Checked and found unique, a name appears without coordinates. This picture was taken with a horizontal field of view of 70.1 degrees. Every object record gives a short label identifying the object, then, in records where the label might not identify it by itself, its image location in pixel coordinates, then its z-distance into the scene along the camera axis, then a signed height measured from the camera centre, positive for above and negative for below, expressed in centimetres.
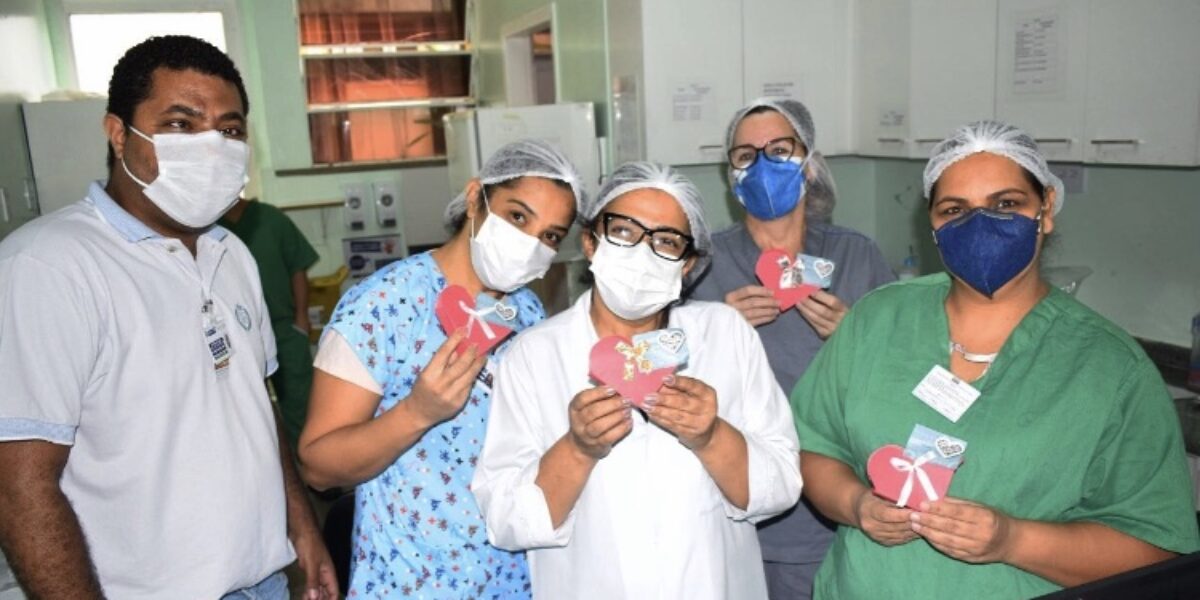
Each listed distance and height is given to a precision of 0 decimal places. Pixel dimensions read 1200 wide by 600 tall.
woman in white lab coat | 145 -53
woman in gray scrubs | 202 -32
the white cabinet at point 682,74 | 360 +25
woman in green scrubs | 135 -49
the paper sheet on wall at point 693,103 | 365 +13
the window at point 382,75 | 639 +56
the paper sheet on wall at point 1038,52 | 277 +21
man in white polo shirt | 137 -37
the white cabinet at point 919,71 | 309 +20
